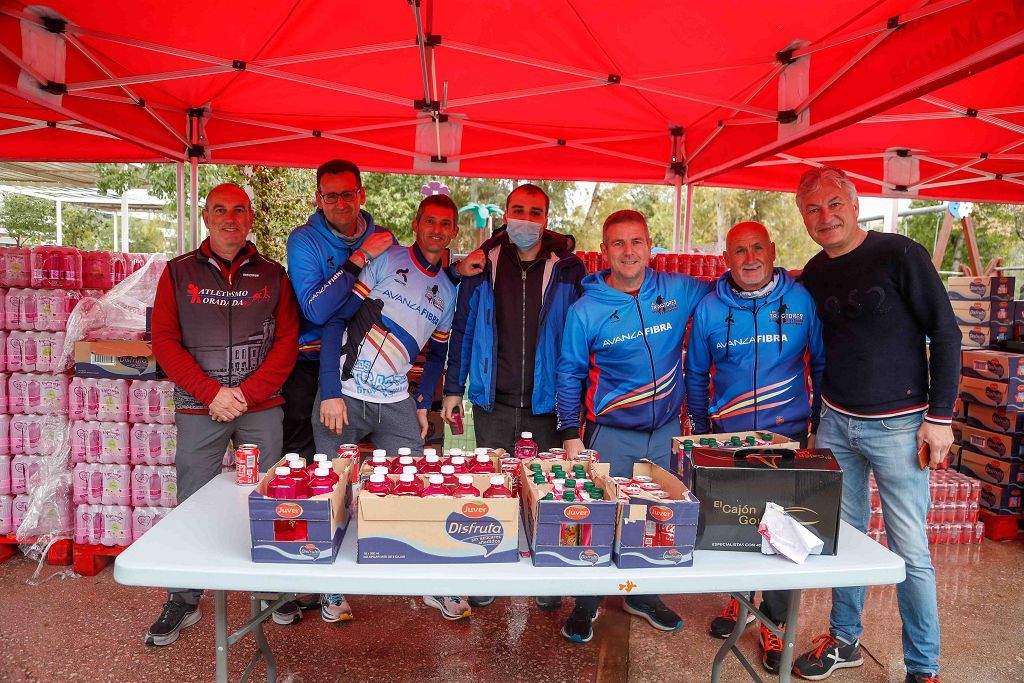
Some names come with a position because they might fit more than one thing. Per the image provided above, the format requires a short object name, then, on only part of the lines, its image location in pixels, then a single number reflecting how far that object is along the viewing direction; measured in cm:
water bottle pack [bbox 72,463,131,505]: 381
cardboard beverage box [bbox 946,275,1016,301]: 518
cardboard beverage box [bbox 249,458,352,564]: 176
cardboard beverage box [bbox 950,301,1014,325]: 515
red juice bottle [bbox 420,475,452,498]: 182
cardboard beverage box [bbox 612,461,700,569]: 183
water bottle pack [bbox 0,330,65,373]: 379
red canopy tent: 330
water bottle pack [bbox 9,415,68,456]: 385
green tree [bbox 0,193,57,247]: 1645
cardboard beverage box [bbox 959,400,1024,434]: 475
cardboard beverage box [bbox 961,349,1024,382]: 465
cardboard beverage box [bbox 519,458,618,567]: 181
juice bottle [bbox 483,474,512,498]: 187
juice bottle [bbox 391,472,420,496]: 186
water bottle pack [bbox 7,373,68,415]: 382
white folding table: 173
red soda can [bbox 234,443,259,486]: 243
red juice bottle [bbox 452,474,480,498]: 186
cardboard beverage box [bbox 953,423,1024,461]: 478
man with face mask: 311
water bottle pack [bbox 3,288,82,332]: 377
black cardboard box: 198
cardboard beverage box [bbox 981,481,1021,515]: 479
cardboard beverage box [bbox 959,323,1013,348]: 517
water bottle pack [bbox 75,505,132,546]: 378
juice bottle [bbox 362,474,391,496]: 185
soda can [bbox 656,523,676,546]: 185
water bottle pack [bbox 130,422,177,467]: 379
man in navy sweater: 254
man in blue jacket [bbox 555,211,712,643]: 282
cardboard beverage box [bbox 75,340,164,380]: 372
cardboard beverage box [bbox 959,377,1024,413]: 466
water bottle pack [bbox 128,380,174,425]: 376
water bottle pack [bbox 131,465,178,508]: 382
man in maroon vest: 295
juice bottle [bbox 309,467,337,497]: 187
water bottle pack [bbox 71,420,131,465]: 379
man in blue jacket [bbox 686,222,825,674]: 275
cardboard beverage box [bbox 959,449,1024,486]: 478
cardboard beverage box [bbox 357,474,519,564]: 179
